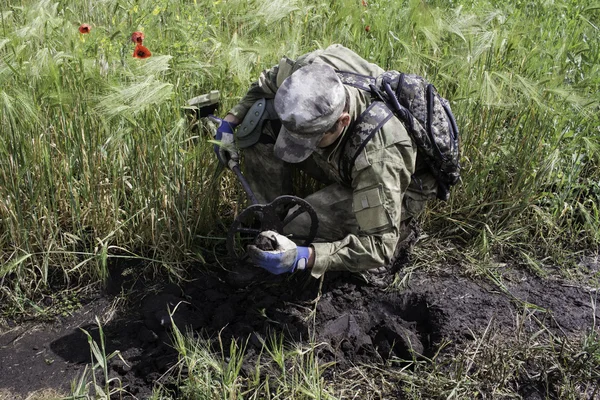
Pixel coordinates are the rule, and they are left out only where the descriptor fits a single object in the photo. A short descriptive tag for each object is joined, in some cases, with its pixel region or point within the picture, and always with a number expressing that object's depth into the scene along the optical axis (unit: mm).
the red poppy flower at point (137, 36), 2754
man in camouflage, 2336
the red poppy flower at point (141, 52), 2656
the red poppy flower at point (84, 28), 2691
